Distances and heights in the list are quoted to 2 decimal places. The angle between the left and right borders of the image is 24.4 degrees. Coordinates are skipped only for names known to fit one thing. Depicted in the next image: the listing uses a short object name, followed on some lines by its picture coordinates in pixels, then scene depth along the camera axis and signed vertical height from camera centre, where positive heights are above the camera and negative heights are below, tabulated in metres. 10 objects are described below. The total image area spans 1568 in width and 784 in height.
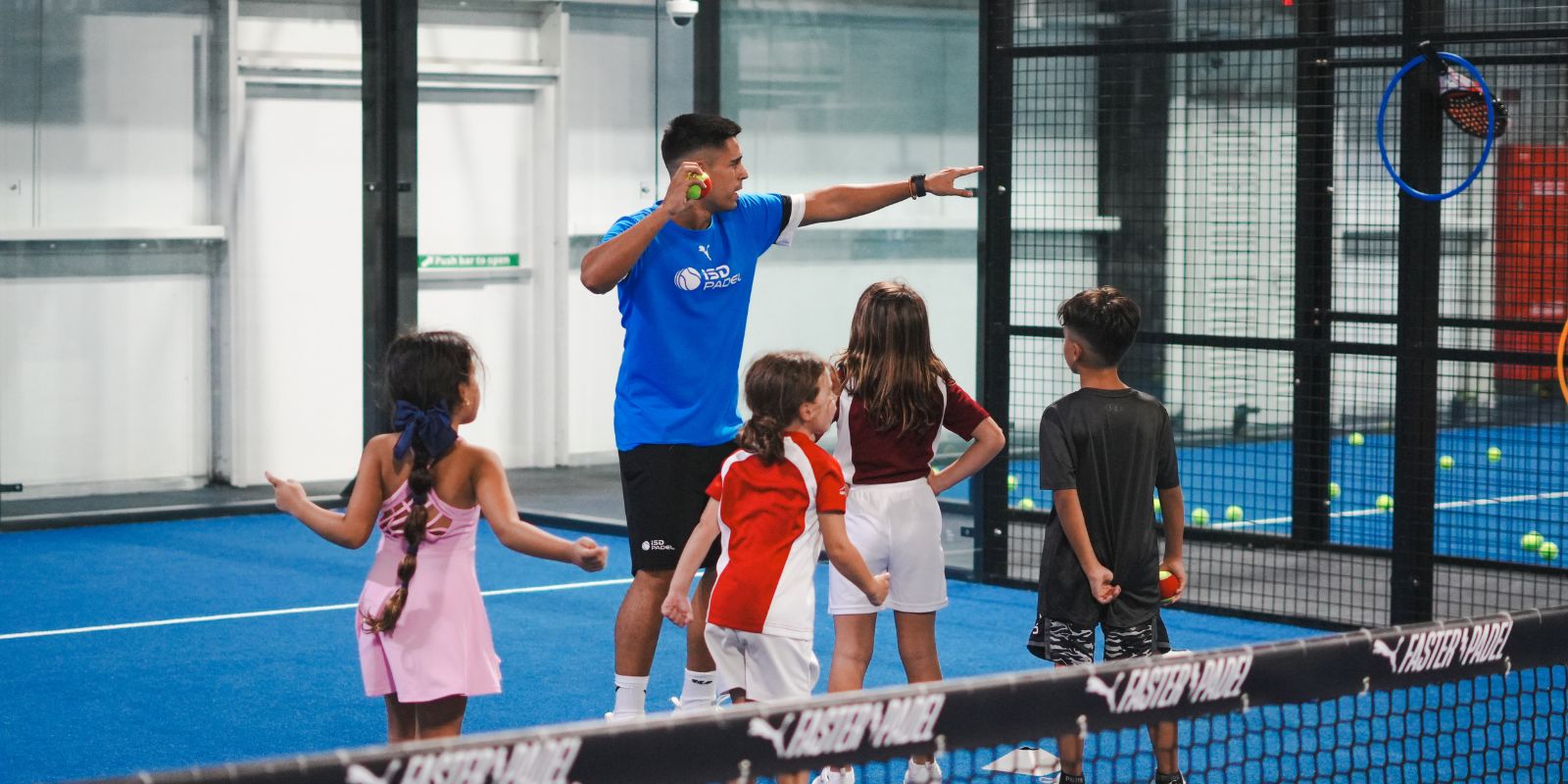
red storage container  21.55 +0.15
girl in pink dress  7.40 -0.52
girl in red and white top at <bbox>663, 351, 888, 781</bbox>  8.08 -0.56
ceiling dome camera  17.71 +1.32
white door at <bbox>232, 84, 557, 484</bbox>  20.20 +0.05
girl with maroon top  9.06 -0.46
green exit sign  20.89 +0.11
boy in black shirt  8.91 -0.50
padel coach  9.40 -0.24
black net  4.06 -0.57
